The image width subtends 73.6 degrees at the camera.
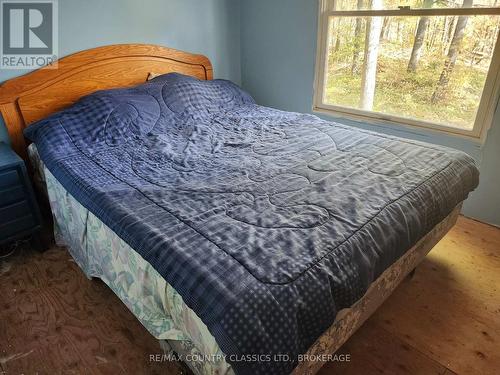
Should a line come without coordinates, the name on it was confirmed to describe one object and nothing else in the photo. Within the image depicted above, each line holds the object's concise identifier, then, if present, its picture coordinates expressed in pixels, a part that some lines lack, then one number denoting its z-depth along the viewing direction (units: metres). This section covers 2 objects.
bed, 0.90
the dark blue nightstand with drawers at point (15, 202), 1.75
